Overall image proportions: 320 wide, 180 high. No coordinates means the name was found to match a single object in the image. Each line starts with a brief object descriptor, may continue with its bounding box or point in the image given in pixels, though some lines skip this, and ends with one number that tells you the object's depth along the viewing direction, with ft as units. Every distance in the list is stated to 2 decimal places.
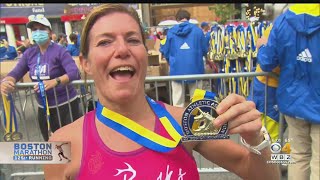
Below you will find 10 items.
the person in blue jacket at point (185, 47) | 13.22
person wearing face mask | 8.26
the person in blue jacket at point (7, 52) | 20.50
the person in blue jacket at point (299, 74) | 6.26
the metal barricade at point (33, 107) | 7.63
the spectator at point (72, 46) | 14.06
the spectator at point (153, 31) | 32.54
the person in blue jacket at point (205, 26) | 24.49
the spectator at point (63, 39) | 15.91
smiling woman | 2.96
